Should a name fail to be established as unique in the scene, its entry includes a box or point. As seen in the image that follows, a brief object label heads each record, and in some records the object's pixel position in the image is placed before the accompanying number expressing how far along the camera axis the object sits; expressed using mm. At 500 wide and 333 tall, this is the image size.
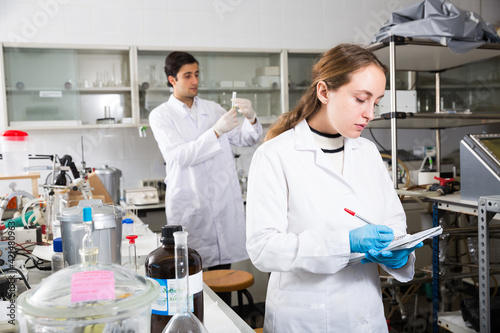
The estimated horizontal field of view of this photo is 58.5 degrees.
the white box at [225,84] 3868
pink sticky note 618
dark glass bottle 888
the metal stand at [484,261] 1888
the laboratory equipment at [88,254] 732
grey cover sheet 2621
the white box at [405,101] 2994
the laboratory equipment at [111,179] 3234
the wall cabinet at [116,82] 3488
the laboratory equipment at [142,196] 3389
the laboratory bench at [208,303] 1073
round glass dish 595
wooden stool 2123
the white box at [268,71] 3949
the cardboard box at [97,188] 2787
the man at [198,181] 2783
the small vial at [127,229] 2027
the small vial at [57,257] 1374
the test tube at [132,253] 1332
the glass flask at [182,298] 734
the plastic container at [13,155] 2852
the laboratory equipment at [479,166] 2080
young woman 1185
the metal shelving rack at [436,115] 1901
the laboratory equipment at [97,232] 1206
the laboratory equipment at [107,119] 3596
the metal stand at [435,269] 2385
